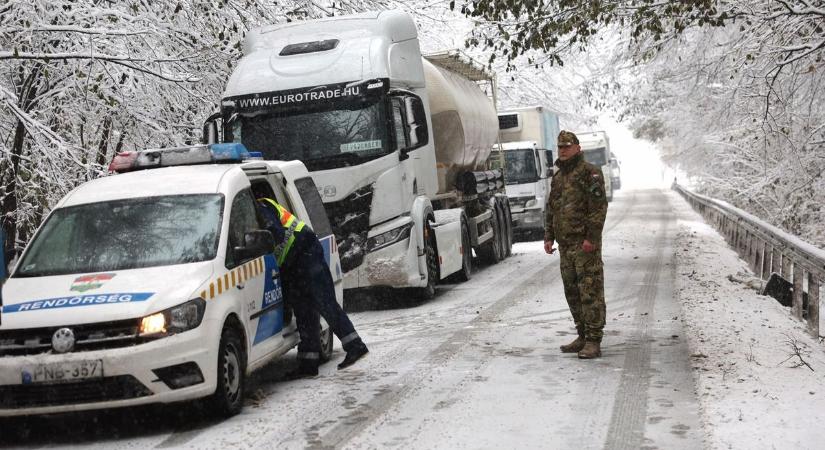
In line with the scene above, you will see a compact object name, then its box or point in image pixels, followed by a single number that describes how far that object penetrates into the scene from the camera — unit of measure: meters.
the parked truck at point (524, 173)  24.47
